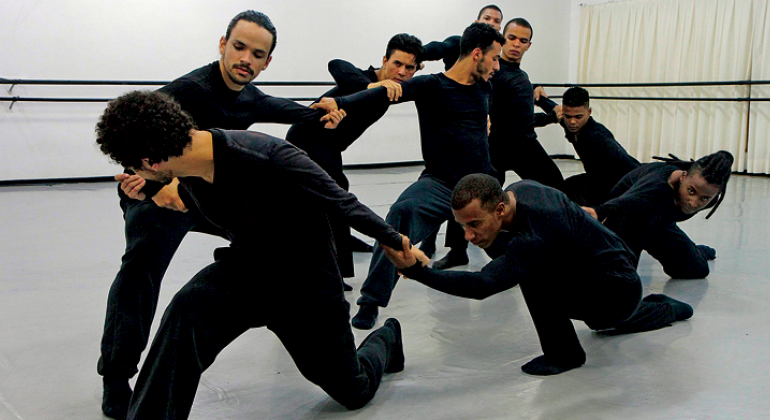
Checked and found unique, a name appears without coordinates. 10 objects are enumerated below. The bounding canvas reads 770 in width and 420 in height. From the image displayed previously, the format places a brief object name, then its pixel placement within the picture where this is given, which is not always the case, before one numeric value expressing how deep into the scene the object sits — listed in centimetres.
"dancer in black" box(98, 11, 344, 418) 216
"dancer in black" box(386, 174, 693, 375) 224
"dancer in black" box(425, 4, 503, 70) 423
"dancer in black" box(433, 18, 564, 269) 449
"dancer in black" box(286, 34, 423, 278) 359
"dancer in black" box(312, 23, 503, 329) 330
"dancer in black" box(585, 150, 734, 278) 320
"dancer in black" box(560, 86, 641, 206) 422
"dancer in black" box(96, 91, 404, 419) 161
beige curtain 788
